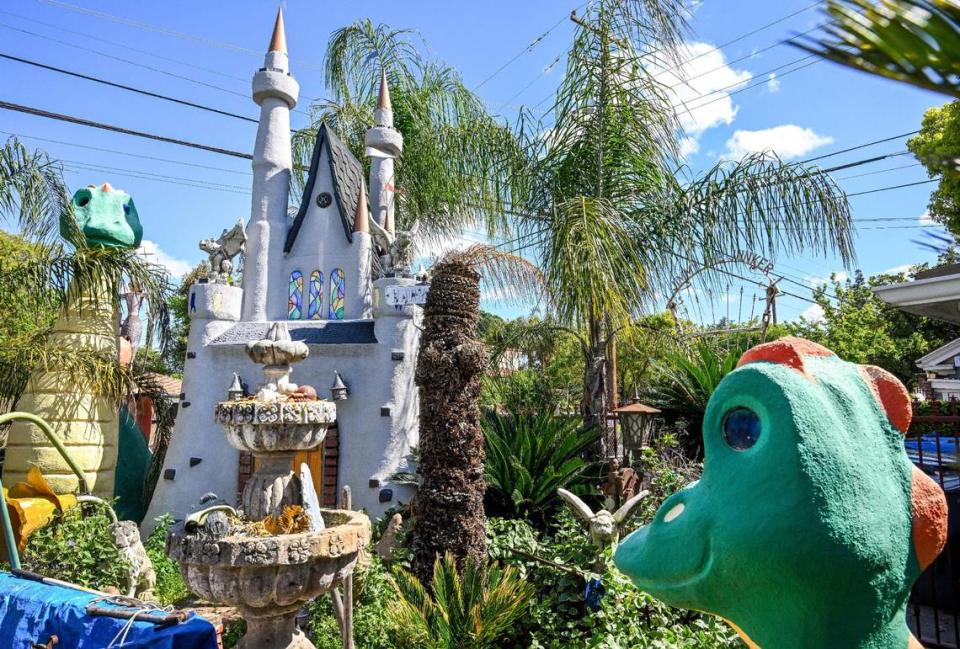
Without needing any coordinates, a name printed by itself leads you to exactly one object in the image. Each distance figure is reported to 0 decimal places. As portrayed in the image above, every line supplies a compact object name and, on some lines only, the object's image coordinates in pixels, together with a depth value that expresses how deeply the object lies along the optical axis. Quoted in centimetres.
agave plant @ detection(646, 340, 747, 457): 724
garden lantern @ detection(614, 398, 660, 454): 649
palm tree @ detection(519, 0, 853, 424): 670
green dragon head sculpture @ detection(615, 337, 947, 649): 170
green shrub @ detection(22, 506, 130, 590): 639
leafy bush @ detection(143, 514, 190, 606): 756
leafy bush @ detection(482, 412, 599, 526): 700
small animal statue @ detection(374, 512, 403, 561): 694
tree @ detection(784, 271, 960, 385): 1617
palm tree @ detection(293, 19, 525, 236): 970
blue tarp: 318
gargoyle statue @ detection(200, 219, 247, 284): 967
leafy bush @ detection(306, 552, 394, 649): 516
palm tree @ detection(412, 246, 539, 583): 586
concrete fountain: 382
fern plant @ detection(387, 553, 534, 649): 444
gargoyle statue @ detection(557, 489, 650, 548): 488
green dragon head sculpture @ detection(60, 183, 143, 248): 950
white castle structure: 871
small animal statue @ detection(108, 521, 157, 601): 623
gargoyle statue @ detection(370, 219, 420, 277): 893
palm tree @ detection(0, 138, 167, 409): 806
